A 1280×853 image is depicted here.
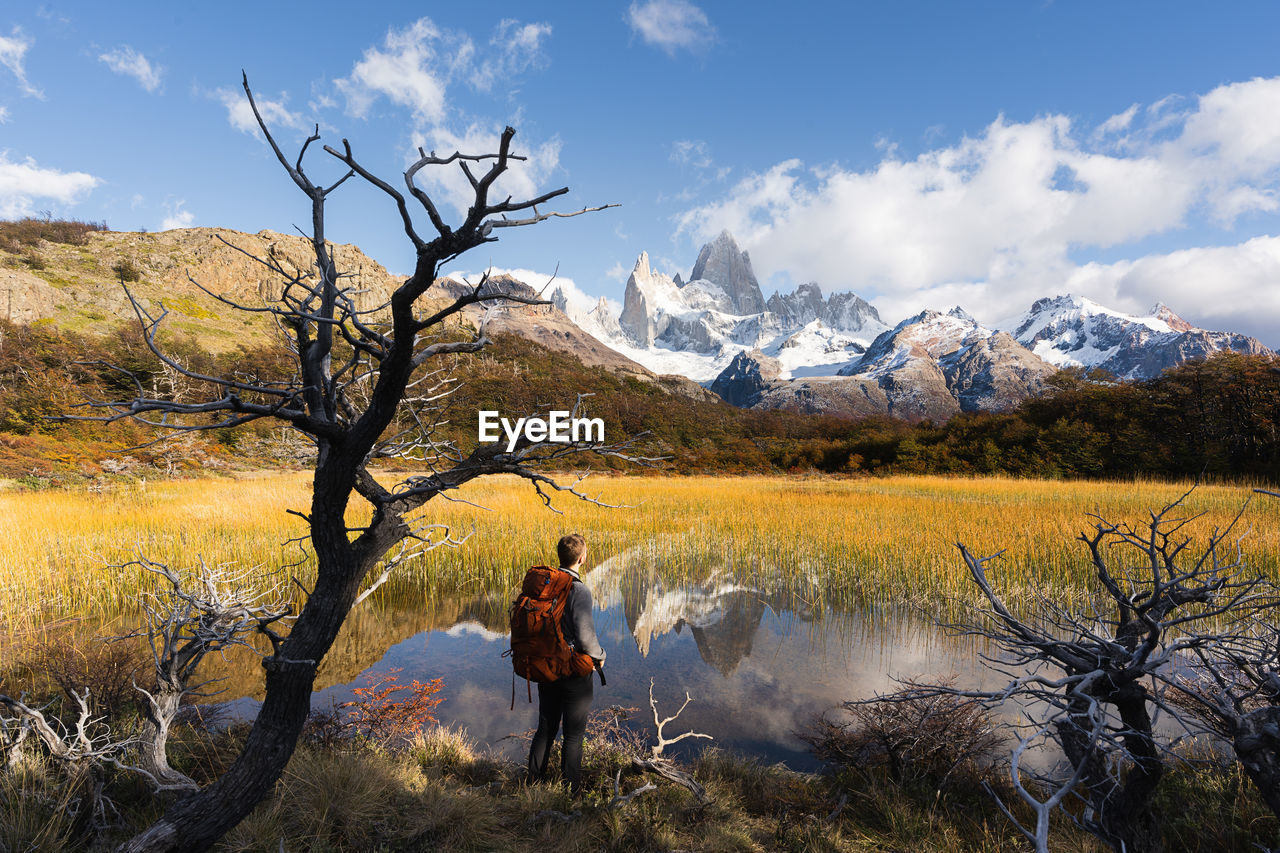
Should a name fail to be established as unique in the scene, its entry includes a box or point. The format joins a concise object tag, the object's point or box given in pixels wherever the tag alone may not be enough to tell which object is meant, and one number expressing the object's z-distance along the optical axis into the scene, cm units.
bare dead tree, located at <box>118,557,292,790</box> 283
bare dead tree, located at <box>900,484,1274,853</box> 201
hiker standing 419
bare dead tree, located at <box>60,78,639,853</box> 199
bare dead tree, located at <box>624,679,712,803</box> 403
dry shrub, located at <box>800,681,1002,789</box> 424
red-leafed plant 509
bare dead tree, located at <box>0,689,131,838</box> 302
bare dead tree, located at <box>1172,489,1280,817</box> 193
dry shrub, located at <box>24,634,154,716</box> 478
